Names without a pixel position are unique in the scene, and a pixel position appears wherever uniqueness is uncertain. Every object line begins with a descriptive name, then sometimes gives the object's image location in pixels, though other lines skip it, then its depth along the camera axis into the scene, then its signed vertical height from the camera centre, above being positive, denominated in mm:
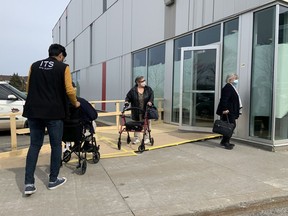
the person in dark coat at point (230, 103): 5098 -91
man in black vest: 3101 -106
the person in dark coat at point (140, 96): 5335 +31
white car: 7490 -241
